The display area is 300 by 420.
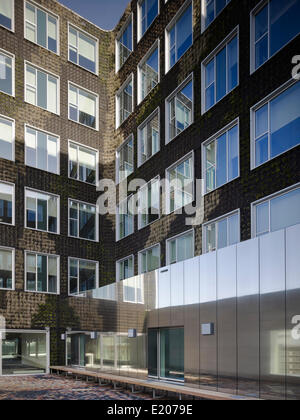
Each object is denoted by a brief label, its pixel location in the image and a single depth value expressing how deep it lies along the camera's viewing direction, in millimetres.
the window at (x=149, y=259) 22164
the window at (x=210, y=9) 18594
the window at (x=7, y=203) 24005
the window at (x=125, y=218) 24998
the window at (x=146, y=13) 24391
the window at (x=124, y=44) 27375
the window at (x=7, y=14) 25734
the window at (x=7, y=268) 23531
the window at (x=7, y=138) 24547
